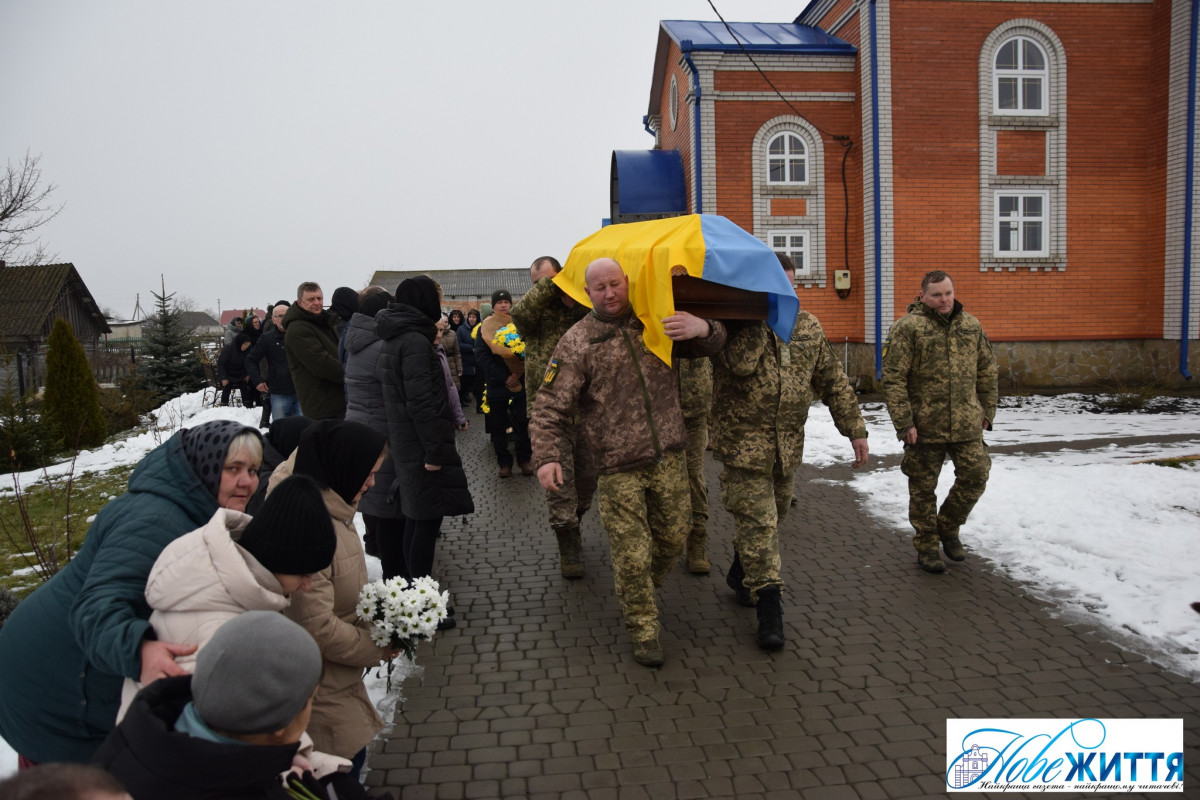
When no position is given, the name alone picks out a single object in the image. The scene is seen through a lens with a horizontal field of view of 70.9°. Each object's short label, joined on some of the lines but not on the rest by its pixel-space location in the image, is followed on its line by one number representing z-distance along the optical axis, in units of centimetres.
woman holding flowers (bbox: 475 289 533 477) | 898
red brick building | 1631
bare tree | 2325
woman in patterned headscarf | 224
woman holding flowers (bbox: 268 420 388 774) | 279
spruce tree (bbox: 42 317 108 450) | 1423
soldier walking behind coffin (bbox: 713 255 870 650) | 464
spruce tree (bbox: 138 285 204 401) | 2131
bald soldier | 438
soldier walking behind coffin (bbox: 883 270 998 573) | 568
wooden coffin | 458
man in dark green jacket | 685
